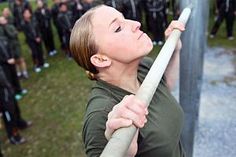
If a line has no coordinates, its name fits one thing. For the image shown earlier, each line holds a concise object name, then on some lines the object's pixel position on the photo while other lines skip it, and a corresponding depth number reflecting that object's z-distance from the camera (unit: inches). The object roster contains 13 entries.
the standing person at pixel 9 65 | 177.6
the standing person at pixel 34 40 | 229.8
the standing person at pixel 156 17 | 241.4
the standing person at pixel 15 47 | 207.2
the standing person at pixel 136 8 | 202.1
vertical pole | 59.7
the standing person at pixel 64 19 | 248.8
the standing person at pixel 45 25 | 257.6
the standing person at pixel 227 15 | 246.2
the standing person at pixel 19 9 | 271.7
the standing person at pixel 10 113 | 144.1
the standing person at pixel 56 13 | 262.7
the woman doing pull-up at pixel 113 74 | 36.7
